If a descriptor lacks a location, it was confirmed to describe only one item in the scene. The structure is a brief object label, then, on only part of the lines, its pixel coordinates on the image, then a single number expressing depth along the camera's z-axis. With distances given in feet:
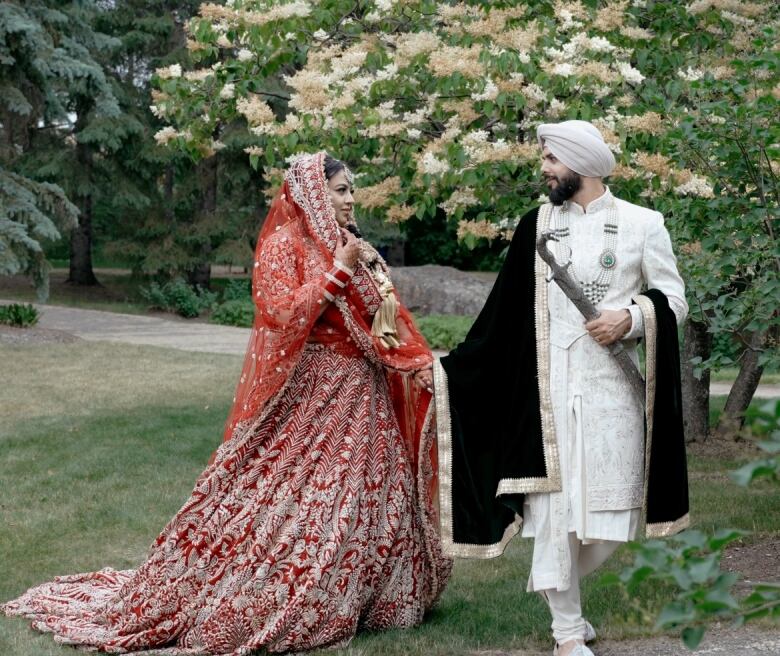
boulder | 63.36
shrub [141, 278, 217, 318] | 72.33
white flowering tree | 18.84
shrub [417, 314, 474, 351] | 53.21
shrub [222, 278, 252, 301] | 75.20
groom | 13.76
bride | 15.10
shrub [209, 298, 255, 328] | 68.08
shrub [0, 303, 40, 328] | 57.21
